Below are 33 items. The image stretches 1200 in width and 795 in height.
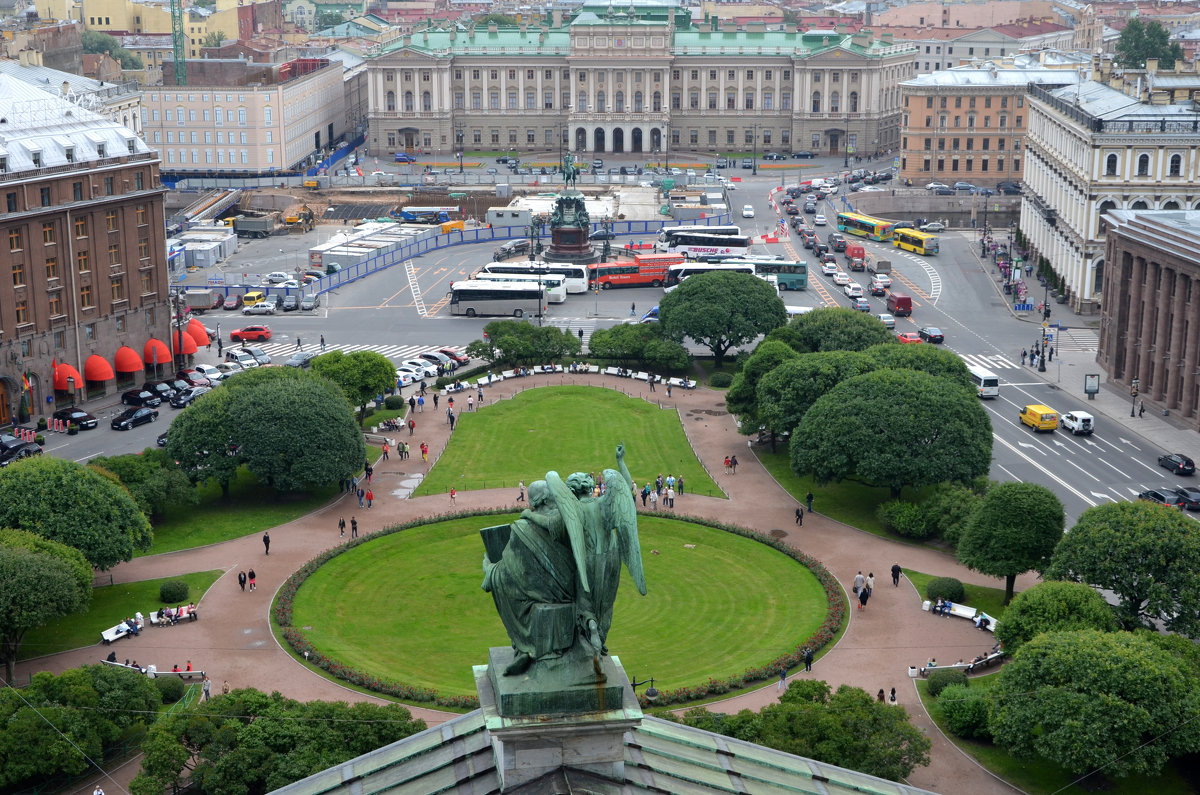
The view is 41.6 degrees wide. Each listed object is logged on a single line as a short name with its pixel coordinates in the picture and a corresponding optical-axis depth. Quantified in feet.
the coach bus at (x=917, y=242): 586.04
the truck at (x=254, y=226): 630.33
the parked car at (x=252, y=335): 454.81
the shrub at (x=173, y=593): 258.37
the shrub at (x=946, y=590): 259.39
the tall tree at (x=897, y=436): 293.43
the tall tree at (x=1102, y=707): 188.65
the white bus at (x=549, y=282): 502.79
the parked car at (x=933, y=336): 450.71
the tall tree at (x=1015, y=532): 251.39
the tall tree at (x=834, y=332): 380.58
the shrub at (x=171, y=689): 225.56
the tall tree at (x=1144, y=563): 223.30
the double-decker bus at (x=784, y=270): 524.93
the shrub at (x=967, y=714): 210.38
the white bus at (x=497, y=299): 486.38
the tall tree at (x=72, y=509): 252.83
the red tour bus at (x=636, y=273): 530.27
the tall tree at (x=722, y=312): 408.26
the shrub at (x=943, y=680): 225.76
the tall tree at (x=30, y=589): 223.92
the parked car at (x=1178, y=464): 328.49
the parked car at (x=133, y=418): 362.94
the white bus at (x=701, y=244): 555.28
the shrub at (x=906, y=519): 286.87
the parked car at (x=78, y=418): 363.97
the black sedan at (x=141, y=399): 382.63
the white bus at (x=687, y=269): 508.12
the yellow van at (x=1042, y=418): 362.74
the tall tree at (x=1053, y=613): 215.72
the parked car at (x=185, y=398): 381.19
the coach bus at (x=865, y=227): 614.34
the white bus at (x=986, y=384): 391.45
